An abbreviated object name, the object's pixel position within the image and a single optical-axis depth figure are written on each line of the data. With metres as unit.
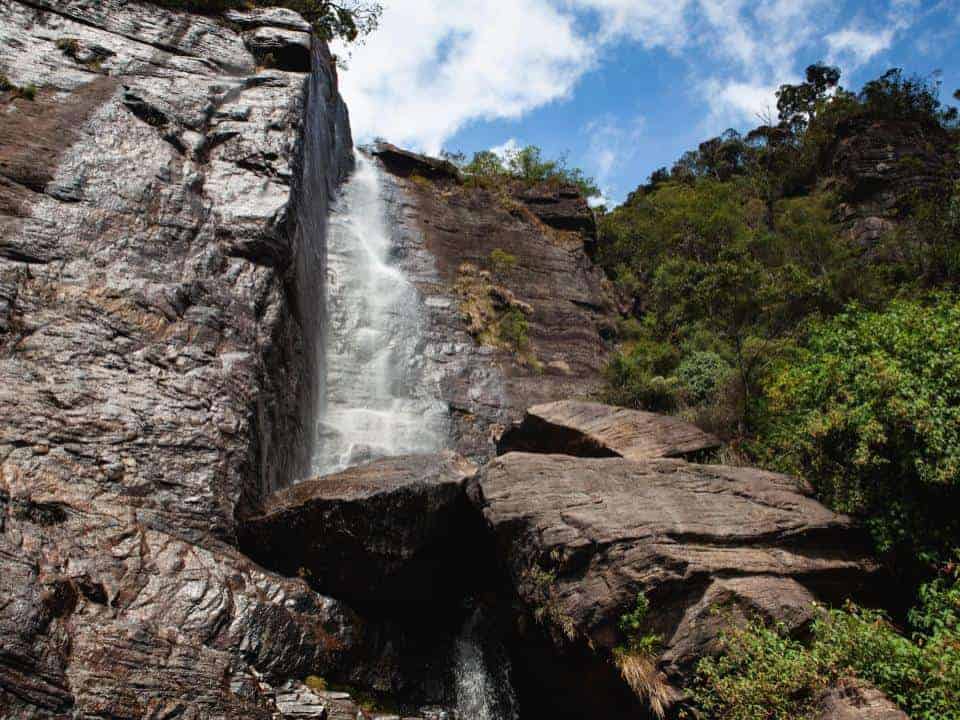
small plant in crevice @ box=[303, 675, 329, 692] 8.53
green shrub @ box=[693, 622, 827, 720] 7.02
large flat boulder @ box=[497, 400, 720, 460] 11.95
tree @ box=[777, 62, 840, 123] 50.34
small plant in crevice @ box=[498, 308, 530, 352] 21.84
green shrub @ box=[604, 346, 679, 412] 18.22
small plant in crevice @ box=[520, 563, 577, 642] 8.85
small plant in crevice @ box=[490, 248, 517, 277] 25.61
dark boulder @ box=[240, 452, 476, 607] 9.66
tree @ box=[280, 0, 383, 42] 29.68
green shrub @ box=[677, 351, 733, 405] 18.19
